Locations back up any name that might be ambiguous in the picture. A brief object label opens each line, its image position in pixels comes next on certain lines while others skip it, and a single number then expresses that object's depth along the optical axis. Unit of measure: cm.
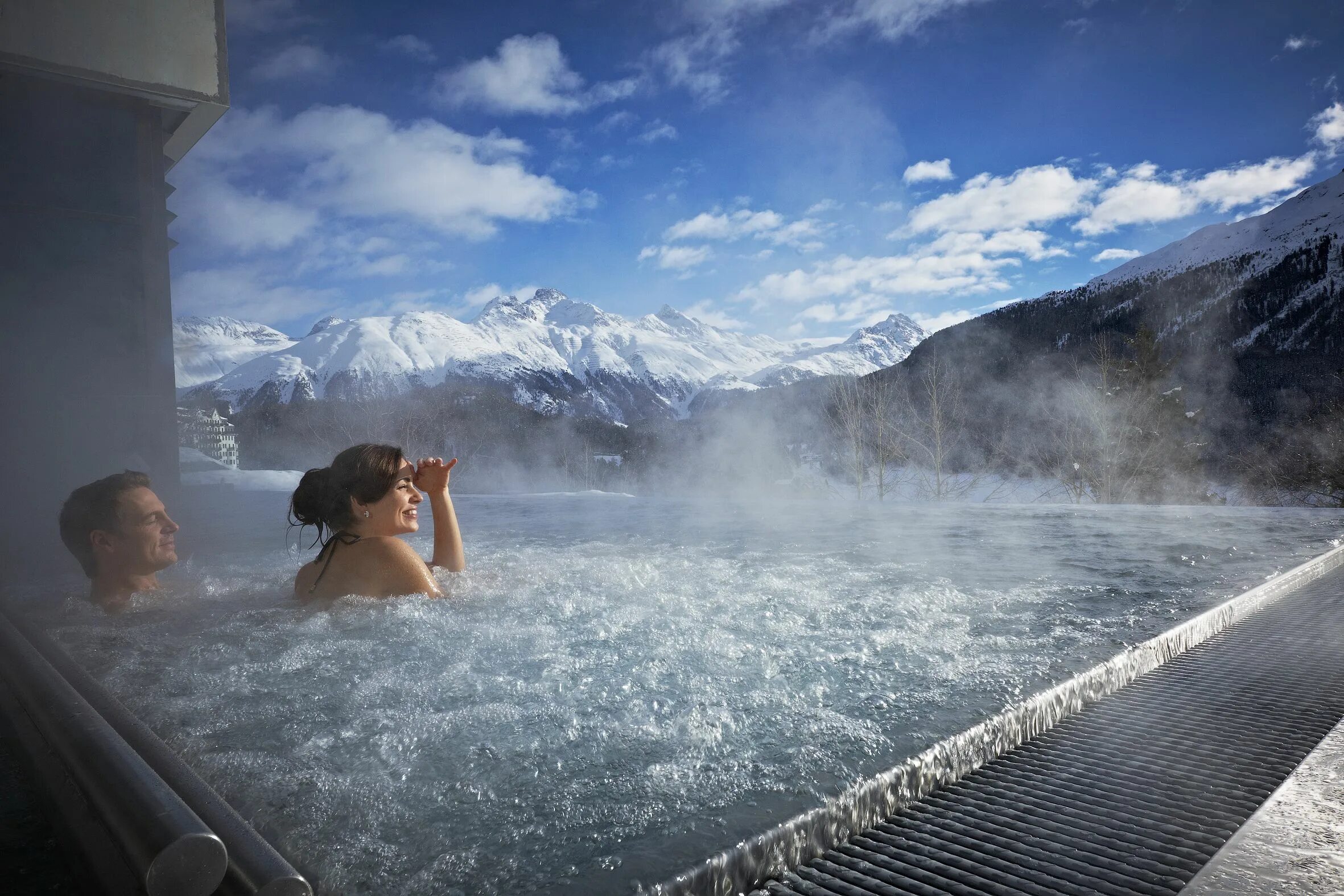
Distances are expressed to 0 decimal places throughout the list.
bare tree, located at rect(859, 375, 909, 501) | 1430
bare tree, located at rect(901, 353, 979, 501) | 1363
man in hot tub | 179
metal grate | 71
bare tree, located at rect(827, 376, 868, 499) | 1474
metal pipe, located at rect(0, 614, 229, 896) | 44
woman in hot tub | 178
